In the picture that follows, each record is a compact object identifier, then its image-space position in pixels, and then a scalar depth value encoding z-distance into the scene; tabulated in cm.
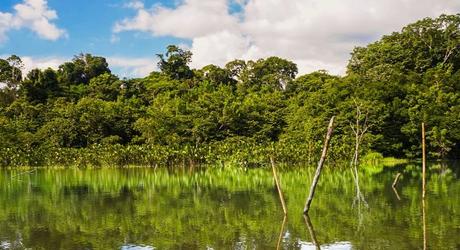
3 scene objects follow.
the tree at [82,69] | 6519
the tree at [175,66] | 6794
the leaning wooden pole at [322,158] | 1146
